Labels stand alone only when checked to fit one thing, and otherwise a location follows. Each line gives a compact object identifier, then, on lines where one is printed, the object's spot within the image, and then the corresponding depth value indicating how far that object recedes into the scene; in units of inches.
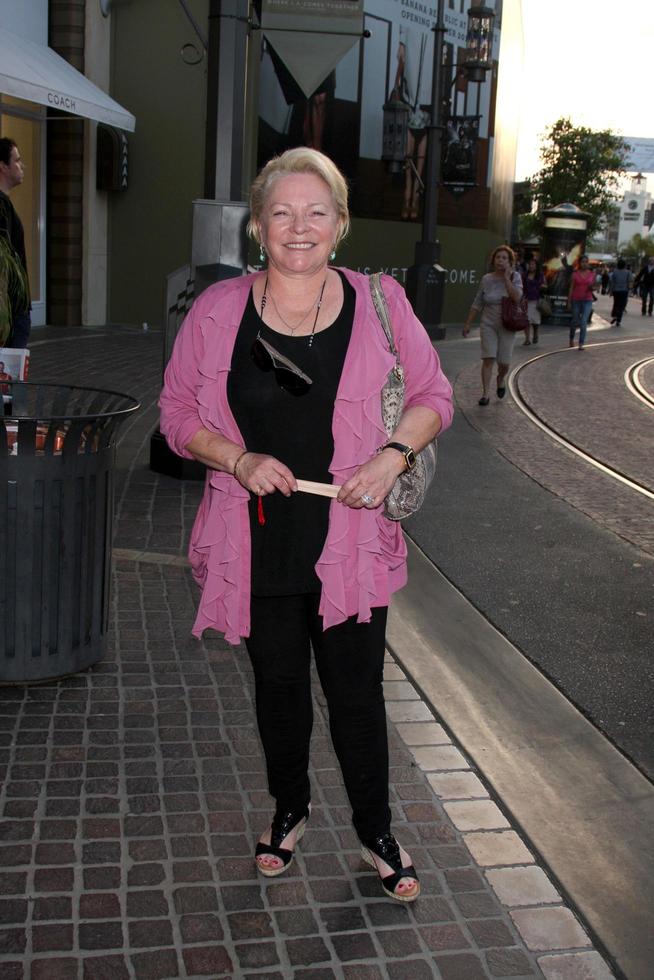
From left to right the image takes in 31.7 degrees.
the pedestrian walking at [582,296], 815.7
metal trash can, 152.7
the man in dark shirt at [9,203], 259.8
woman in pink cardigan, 111.8
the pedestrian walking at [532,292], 898.3
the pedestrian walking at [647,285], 1510.8
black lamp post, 828.6
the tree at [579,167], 1993.1
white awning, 512.1
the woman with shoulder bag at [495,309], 486.9
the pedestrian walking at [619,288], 1166.3
